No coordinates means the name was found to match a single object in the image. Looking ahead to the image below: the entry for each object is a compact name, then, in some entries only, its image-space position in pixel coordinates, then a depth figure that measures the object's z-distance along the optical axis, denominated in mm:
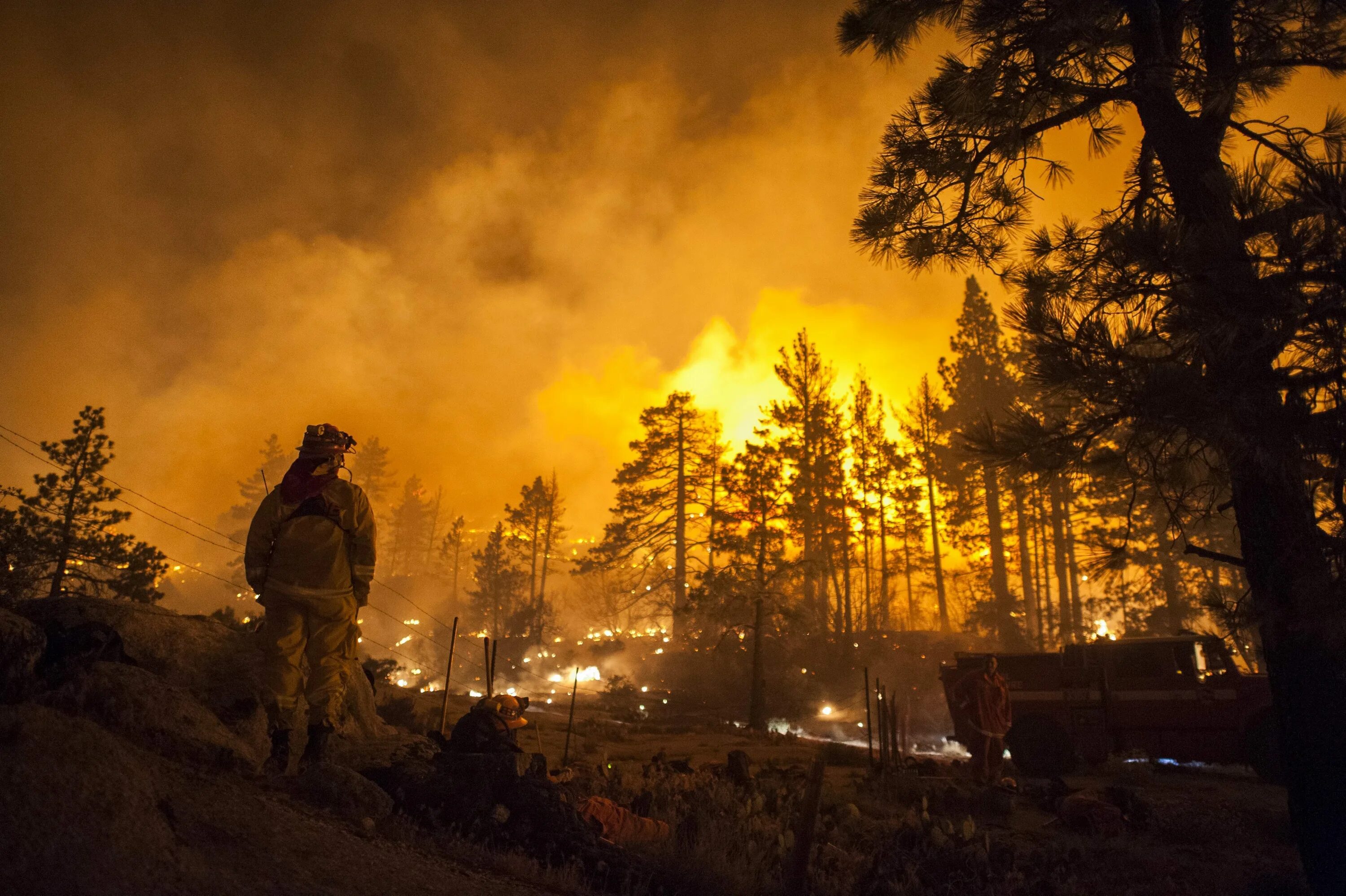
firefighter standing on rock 4984
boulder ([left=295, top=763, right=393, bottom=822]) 4371
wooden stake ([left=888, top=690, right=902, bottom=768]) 11062
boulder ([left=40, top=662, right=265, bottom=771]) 4043
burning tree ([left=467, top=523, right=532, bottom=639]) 46812
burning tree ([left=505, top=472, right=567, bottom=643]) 50312
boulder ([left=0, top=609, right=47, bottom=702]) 3855
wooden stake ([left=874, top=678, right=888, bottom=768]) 10338
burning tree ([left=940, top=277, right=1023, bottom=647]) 28500
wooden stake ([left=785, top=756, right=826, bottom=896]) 4180
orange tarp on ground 5711
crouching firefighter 6066
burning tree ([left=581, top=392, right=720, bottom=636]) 30328
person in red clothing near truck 10547
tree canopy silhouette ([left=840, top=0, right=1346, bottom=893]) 3846
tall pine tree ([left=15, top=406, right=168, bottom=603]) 16234
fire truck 10586
